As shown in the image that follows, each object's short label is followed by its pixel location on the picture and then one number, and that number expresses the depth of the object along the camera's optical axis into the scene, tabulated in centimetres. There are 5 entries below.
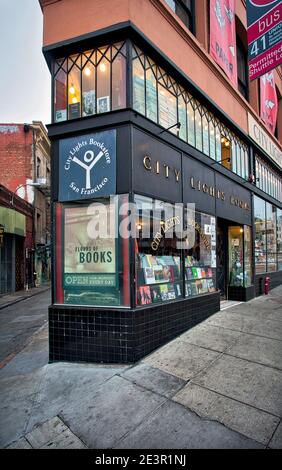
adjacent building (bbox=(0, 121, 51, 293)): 2355
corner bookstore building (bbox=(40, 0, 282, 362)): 575
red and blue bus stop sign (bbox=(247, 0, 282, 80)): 754
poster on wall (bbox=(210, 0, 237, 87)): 965
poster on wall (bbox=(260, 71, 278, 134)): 1407
